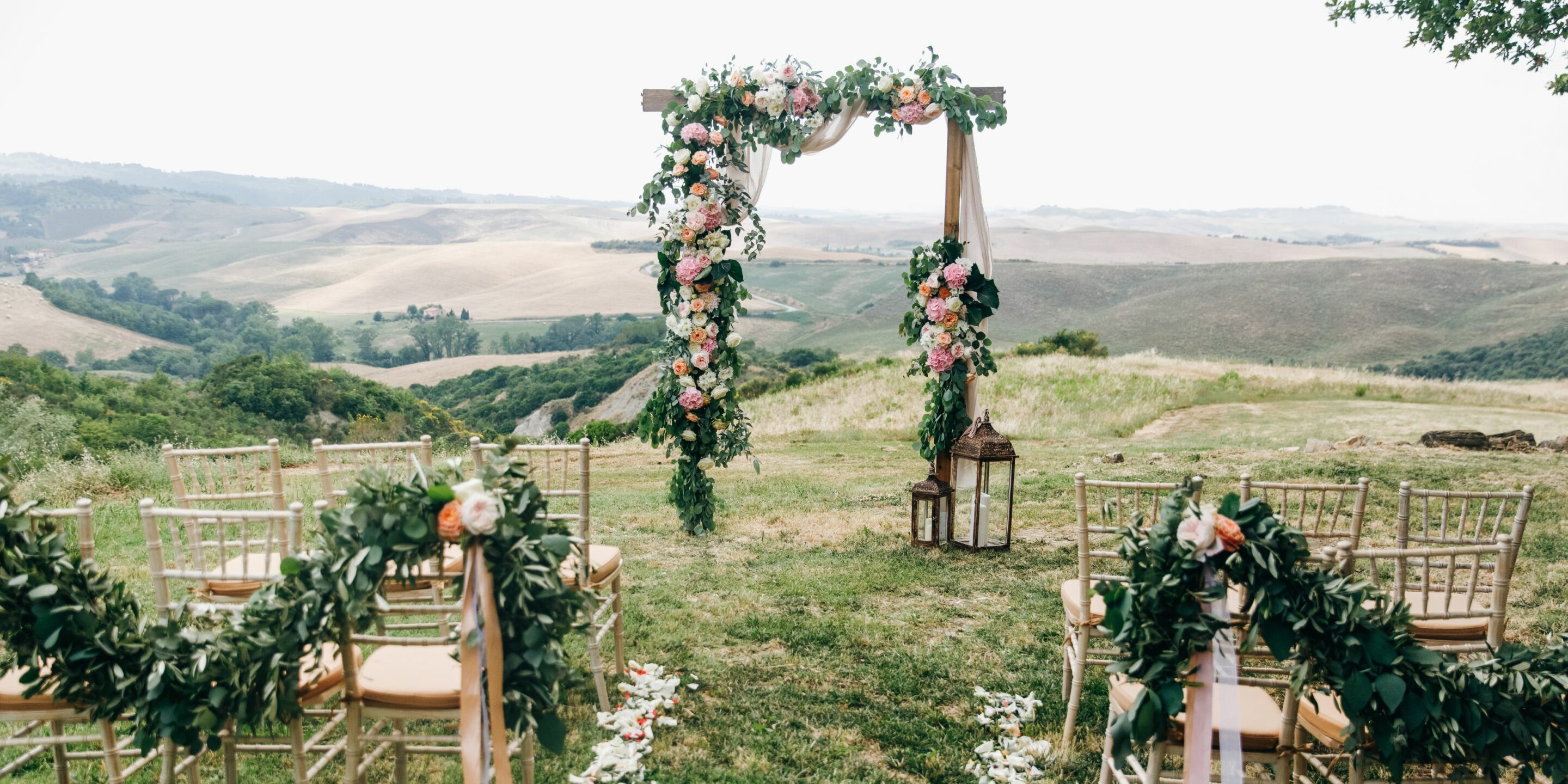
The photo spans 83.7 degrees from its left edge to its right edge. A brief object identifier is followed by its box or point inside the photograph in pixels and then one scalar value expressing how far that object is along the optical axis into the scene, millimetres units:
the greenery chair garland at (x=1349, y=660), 2260
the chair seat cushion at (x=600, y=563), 3559
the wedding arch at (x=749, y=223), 6105
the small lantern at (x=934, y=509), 6363
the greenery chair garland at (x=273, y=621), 2312
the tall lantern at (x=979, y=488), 6035
